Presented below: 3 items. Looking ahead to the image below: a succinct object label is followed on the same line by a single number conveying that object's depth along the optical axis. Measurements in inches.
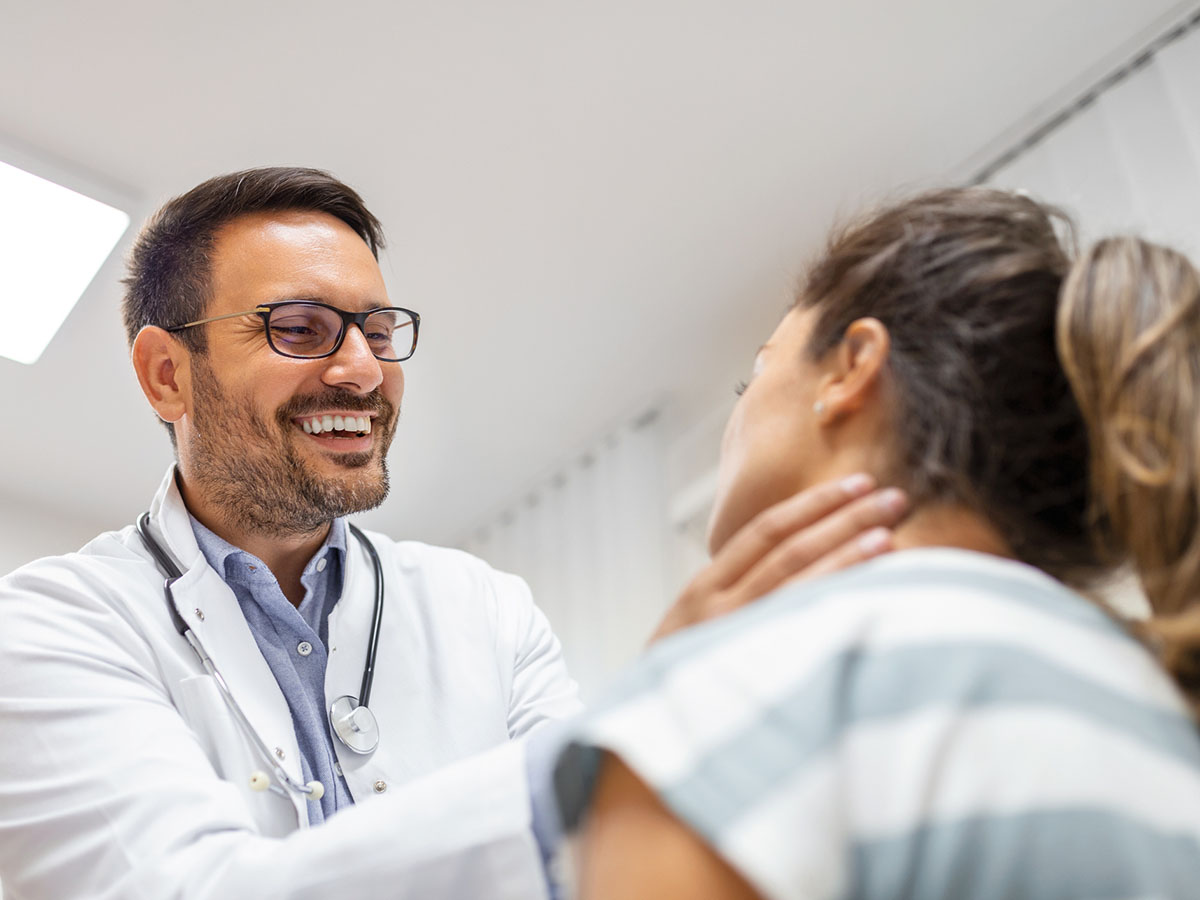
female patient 20.4
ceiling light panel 93.9
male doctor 31.9
